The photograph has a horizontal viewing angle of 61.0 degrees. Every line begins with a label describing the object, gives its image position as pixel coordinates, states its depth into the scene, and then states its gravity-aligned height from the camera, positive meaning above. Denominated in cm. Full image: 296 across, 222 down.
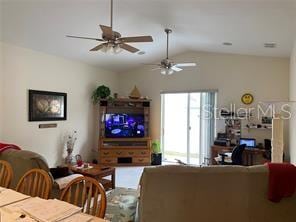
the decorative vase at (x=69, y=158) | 603 -113
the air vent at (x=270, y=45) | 470 +133
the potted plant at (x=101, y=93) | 681 +50
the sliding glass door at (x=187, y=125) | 672 -36
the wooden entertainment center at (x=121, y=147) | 681 -97
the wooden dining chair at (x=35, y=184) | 208 -63
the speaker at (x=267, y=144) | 568 -69
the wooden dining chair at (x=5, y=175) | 234 -62
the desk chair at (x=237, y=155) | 523 -87
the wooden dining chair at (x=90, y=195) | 165 -60
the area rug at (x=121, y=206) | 295 -132
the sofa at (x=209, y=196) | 251 -84
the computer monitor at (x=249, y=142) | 590 -67
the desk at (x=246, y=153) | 570 -93
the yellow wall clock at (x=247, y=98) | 612 +37
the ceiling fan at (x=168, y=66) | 496 +93
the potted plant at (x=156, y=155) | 702 -120
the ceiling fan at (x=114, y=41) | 315 +93
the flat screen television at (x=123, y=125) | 701 -38
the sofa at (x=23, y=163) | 331 -70
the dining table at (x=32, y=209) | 152 -65
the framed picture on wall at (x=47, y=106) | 530 +11
